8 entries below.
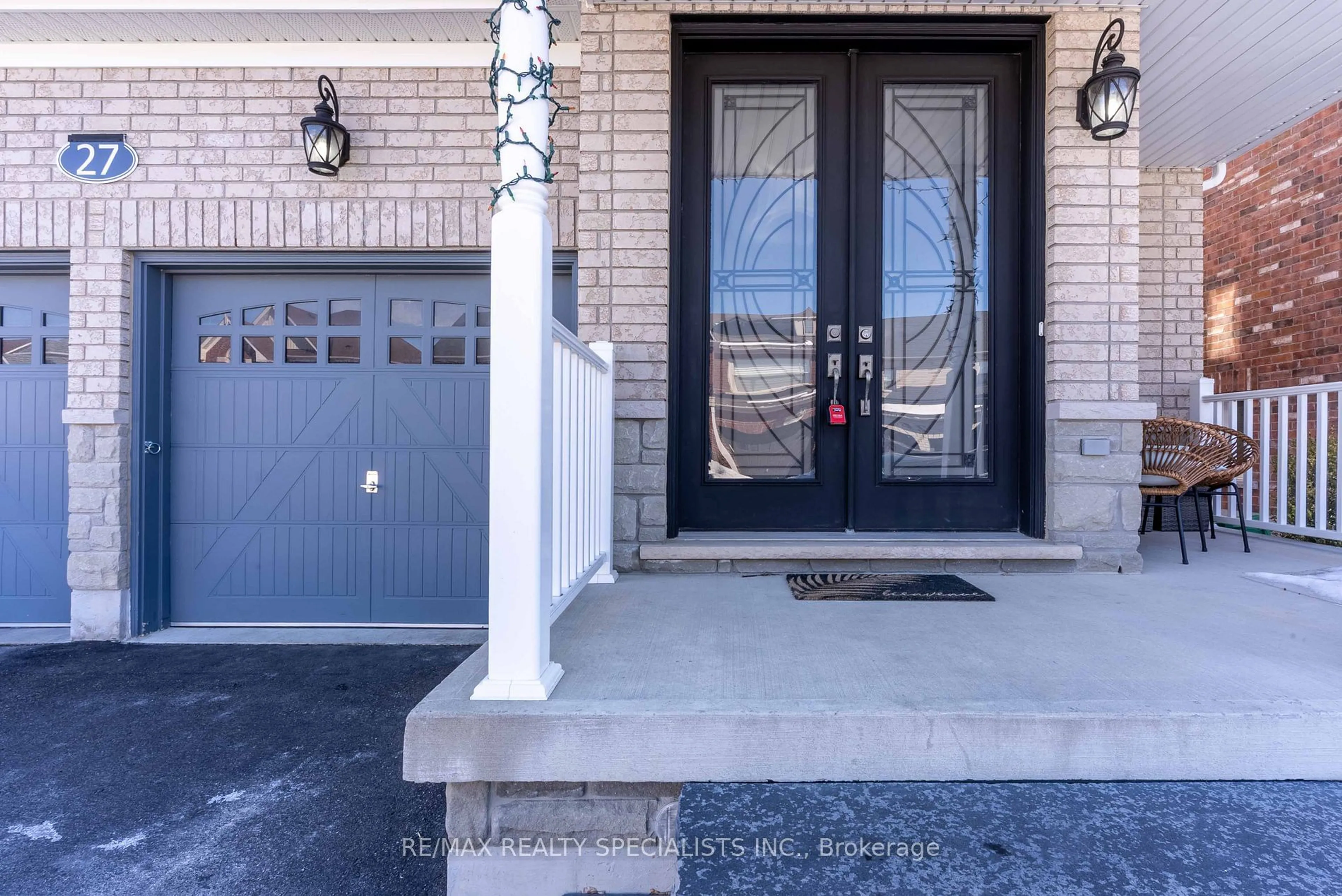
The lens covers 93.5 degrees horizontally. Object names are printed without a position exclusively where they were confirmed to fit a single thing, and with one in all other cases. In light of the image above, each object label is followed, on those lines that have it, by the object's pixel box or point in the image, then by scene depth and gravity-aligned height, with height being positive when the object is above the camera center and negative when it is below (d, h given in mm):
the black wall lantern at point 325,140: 3223 +1525
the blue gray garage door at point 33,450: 3570 -93
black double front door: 2951 +704
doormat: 2309 -563
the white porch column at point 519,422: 1372 +36
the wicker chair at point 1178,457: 3039 -65
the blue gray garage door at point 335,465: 3609 -164
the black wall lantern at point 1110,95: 2584 +1447
